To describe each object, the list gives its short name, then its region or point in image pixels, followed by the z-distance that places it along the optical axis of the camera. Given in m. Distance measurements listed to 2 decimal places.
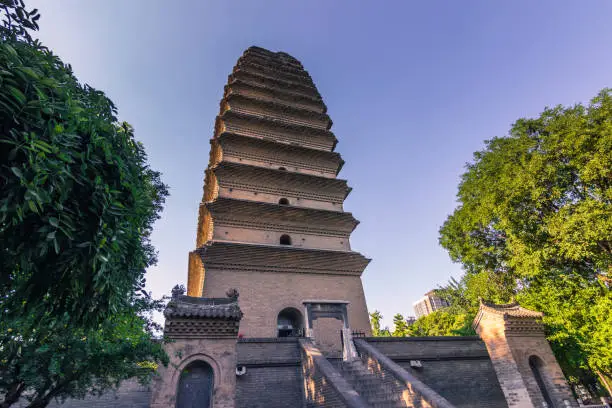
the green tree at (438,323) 23.60
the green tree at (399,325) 29.92
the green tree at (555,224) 11.58
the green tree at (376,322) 30.98
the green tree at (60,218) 2.94
